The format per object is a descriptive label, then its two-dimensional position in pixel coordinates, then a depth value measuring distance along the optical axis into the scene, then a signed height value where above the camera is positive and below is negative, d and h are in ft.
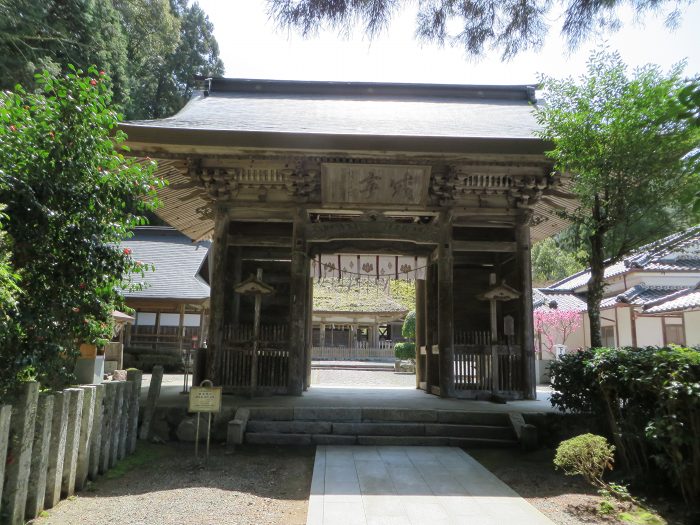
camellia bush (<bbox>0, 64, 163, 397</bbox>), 12.80 +3.33
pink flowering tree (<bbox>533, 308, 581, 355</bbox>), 75.25 +3.75
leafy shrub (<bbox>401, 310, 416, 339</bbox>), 83.51 +2.71
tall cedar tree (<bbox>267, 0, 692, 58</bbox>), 15.02 +10.25
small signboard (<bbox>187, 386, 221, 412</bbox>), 18.54 -2.28
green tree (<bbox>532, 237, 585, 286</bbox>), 143.64 +23.73
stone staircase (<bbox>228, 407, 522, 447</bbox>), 21.72 -3.81
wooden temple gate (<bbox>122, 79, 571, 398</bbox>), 24.63 +8.27
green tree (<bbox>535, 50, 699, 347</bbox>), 16.96 +7.02
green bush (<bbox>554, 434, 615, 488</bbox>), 15.11 -3.38
